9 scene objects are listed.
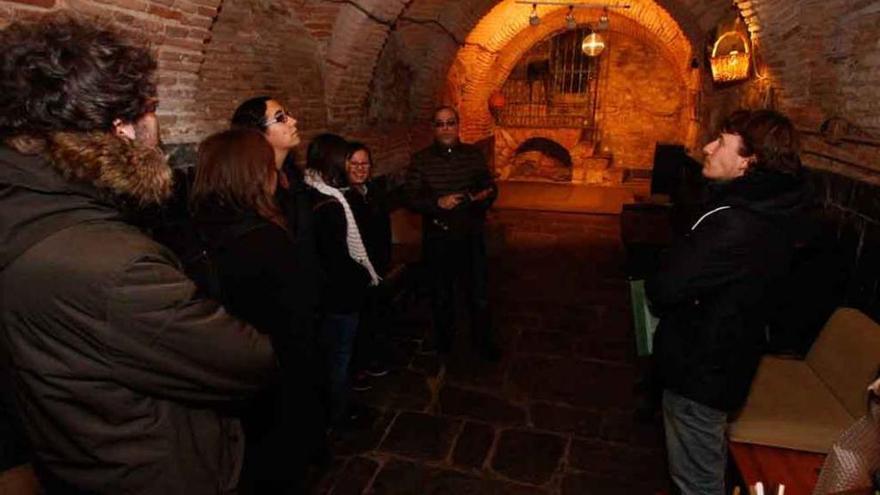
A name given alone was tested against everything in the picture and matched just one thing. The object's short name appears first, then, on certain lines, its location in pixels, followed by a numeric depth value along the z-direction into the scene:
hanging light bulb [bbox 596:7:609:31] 10.00
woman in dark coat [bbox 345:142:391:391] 3.07
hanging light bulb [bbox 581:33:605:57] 10.91
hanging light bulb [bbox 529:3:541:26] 9.44
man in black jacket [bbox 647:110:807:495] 1.91
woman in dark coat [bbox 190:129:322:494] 1.97
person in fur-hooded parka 1.12
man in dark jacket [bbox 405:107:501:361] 3.85
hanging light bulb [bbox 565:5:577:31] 10.17
